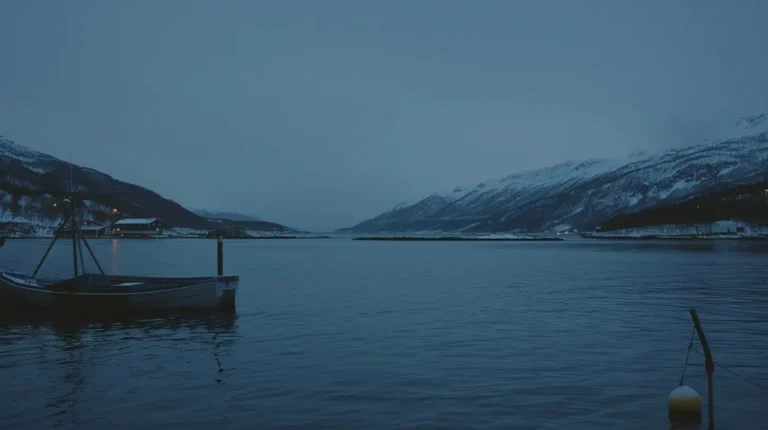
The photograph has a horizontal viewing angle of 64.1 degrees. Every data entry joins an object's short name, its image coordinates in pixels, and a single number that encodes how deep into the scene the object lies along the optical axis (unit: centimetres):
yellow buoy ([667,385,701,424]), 1639
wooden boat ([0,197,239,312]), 3769
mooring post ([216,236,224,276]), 4691
